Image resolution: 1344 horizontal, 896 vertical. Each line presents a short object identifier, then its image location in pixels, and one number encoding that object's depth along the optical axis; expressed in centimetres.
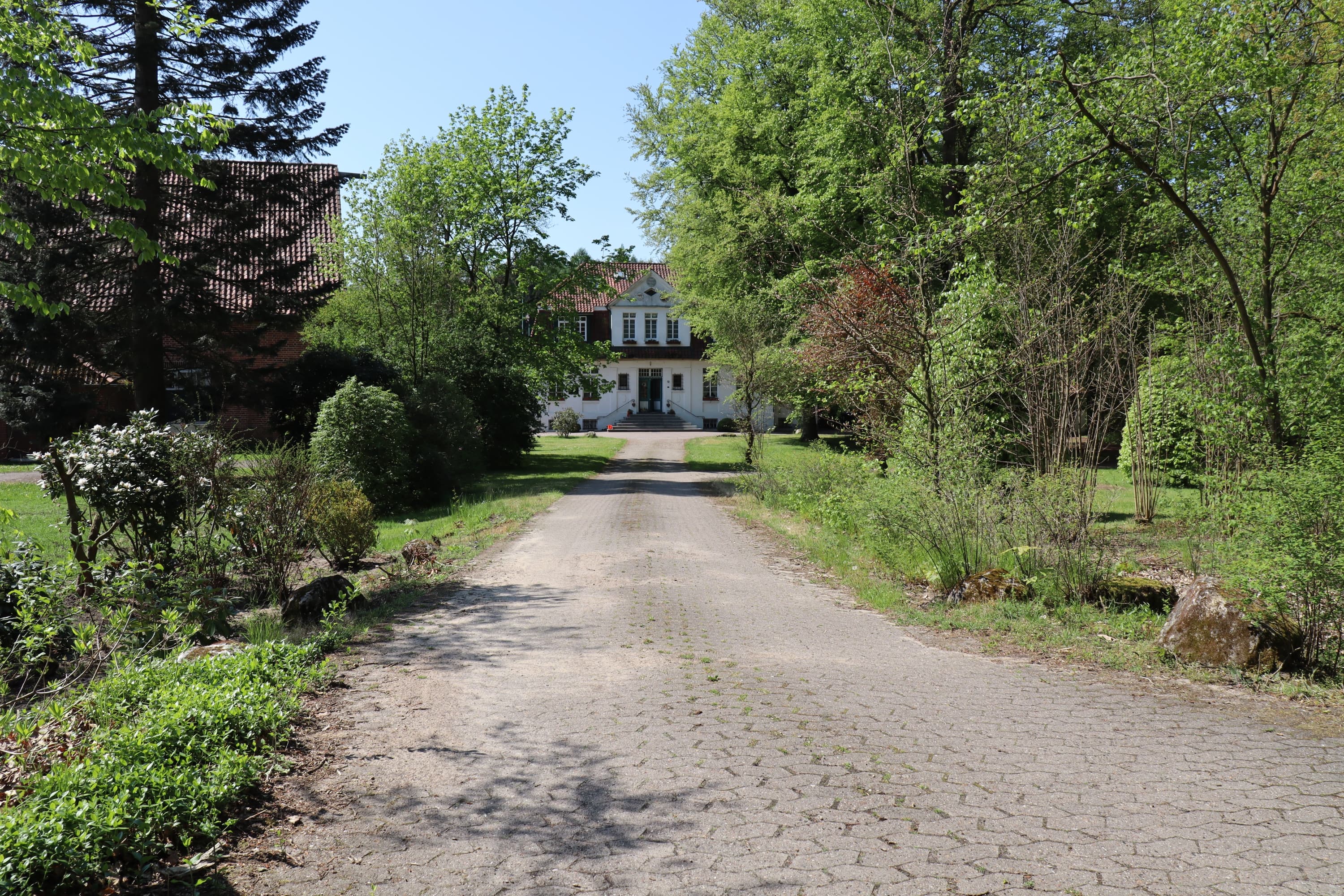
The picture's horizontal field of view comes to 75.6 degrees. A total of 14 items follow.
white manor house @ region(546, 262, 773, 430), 5788
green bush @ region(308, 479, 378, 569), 1071
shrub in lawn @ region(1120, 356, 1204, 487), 1054
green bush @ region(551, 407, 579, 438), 4988
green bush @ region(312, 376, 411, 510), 1708
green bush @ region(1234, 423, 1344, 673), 609
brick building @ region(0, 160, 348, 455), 2069
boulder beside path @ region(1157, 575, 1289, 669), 642
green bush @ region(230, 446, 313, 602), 913
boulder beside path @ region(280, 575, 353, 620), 828
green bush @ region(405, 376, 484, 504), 1964
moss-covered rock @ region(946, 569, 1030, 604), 883
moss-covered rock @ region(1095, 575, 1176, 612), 840
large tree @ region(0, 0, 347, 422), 1881
